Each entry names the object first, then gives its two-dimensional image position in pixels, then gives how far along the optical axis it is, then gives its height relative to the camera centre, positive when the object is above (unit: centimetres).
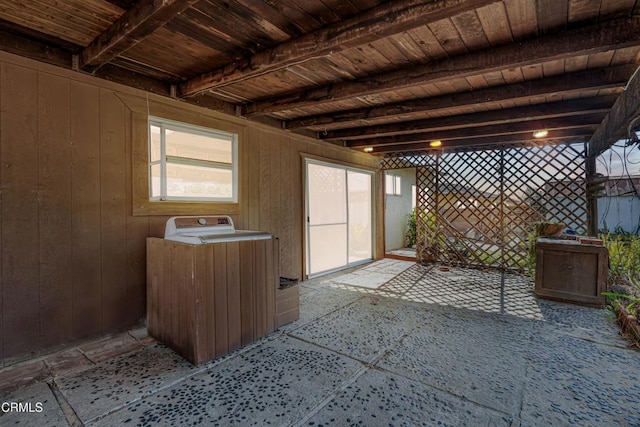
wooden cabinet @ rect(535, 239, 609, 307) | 328 -80
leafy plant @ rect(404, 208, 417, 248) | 783 -72
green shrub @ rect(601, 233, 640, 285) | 359 -76
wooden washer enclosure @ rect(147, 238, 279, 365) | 213 -72
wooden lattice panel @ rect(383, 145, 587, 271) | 478 +13
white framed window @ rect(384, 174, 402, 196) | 763 +54
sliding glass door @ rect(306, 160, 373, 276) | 465 -21
